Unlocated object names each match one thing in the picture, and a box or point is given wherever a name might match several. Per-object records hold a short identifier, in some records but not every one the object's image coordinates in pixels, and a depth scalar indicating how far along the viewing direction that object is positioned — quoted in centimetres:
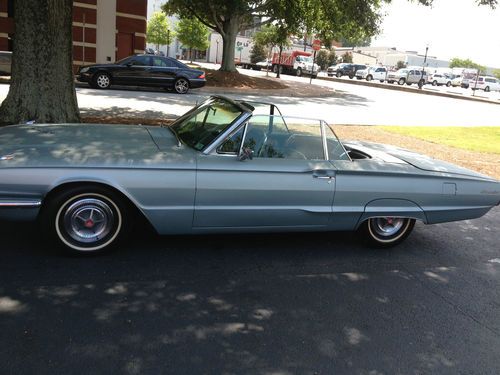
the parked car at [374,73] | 5022
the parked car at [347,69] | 5212
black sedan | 1816
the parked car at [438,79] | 5852
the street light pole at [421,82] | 4362
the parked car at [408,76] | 4828
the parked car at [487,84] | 5494
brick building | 2338
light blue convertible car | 375
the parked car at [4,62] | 1905
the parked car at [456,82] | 6082
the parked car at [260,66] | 5663
